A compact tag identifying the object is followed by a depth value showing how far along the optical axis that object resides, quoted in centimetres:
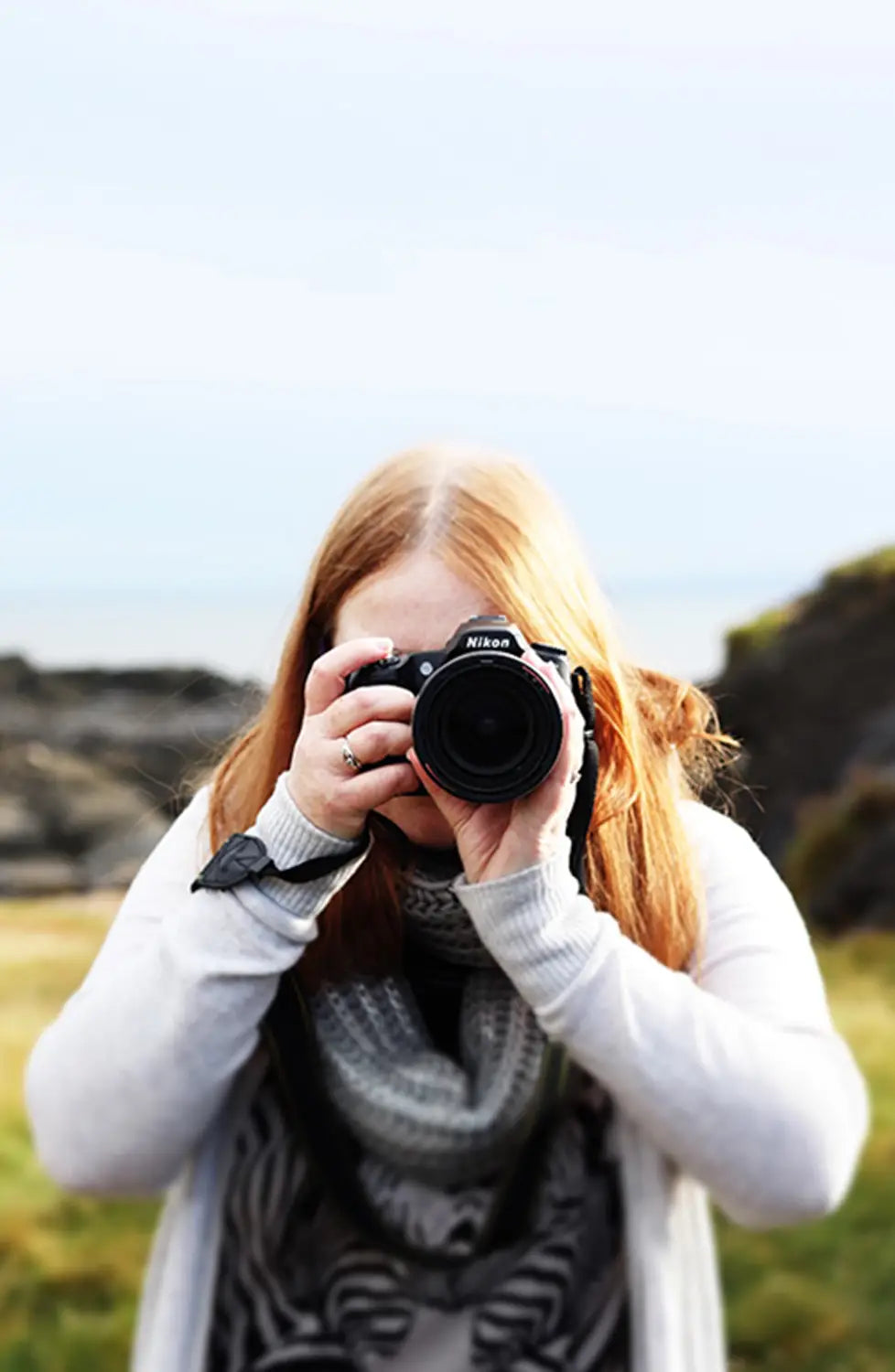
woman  147
